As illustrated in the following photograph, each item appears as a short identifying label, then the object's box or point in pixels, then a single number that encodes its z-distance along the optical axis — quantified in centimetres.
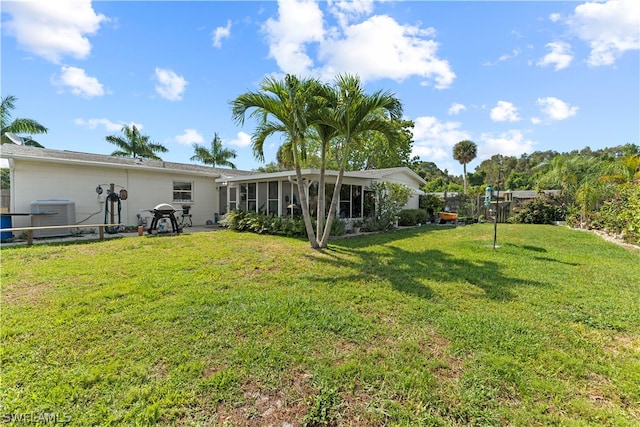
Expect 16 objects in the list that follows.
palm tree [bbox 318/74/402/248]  732
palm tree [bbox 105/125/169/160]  2372
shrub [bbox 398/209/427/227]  1586
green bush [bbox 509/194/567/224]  1636
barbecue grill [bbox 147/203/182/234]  1070
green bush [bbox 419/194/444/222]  1912
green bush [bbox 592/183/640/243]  860
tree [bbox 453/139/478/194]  3331
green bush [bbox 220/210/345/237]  1066
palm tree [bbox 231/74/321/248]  736
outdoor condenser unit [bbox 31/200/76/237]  993
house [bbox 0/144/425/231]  1041
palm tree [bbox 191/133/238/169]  2856
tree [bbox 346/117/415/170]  2625
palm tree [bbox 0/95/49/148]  1511
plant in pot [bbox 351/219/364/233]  1219
